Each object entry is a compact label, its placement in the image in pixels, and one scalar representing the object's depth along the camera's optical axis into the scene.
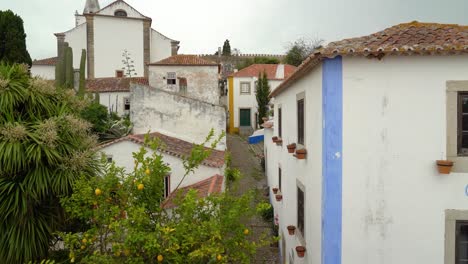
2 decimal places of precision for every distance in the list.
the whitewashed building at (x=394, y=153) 6.35
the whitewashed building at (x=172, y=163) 16.70
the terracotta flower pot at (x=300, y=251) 8.57
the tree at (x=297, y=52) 52.95
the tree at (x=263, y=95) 37.38
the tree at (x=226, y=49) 69.25
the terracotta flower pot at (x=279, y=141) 13.92
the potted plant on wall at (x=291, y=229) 10.25
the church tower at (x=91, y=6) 55.84
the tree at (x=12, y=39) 29.75
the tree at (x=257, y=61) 54.65
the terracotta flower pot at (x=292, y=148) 9.68
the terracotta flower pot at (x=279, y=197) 14.02
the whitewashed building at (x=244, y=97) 41.12
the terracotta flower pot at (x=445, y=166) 6.17
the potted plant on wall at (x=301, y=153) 8.31
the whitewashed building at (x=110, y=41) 37.38
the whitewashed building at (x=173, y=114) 22.72
